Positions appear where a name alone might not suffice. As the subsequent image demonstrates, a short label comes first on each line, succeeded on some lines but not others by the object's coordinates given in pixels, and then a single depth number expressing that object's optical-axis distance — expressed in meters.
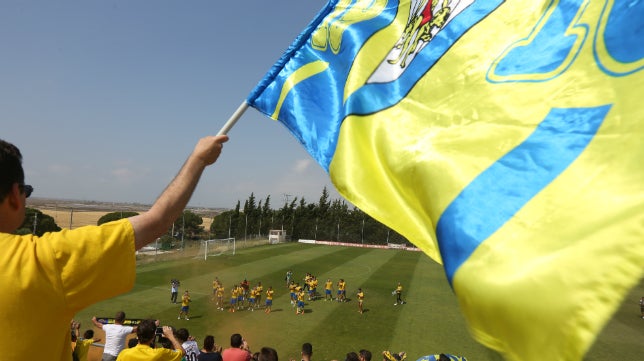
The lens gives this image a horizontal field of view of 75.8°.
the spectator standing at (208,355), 5.54
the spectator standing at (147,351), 4.14
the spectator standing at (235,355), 5.75
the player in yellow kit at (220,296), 19.59
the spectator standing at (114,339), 6.87
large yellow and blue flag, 1.81
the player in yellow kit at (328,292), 22.17
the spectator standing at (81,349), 6.18
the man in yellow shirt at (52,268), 1.43
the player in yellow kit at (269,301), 19.39
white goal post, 36.06
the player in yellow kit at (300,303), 18.89
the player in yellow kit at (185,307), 17.27
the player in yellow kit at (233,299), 19.55
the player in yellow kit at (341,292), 21.69
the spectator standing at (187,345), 6.47
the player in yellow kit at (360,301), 19.58
